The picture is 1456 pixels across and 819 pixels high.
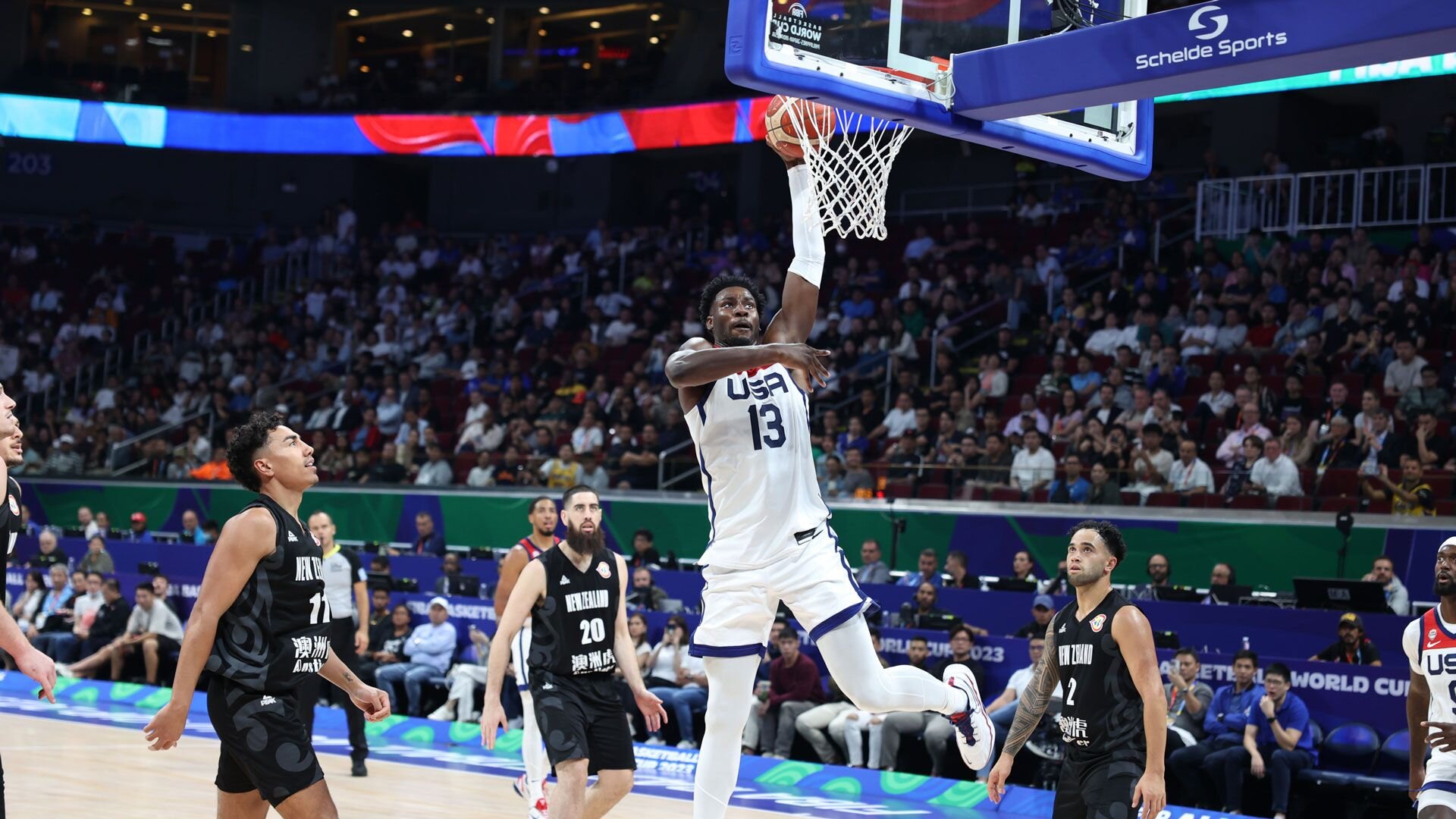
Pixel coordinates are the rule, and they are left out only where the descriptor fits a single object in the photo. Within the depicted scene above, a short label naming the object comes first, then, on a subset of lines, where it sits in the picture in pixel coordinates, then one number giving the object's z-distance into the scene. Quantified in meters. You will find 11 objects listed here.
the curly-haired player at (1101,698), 5.95
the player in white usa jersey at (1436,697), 6.49
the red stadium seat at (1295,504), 13.03
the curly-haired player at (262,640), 5.03
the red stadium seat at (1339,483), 13.11
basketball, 5.99
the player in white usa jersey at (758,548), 5.52
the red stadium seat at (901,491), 15.04
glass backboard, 5.55
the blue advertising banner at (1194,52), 5.05
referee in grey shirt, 10.65
